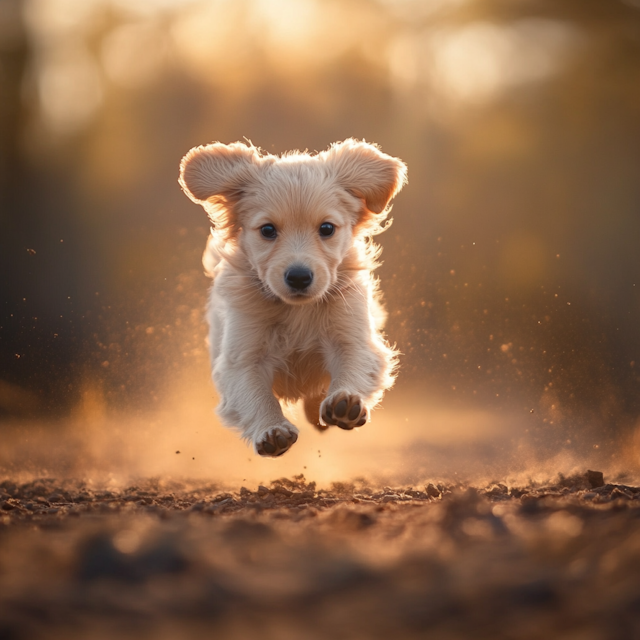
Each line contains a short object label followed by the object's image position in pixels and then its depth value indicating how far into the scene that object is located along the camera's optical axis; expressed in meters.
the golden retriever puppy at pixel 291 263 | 5.41
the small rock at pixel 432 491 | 5.59
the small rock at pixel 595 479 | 5.57
